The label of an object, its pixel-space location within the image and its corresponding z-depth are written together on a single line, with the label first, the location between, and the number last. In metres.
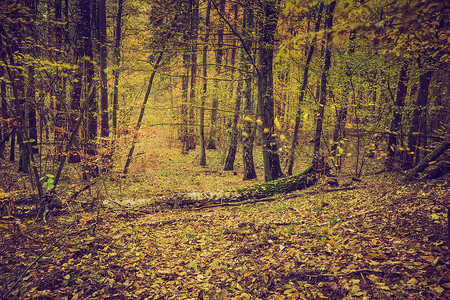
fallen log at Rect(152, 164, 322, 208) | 7.60
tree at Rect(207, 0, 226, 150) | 14.14
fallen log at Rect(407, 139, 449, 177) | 6.06
